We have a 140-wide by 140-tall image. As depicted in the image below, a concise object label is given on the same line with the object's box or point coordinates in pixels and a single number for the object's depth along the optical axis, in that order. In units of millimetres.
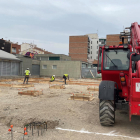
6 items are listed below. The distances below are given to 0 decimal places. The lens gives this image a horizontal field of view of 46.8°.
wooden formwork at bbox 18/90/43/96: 11030
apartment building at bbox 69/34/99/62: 70750
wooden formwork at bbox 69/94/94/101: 9922
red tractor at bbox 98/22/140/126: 4578
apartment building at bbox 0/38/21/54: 58356
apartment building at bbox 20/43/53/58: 59659
